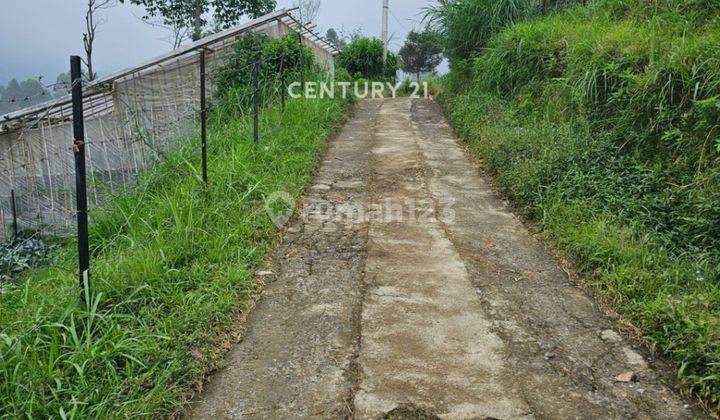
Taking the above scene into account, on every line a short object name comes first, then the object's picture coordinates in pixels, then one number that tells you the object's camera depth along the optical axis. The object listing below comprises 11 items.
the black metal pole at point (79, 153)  2.34
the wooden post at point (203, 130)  4.27
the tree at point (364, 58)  17.72
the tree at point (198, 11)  18.62
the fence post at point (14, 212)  6.33
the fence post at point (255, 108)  5.81
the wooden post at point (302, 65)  9.41
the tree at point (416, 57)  25.56
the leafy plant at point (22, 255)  5.11
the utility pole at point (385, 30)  17.98
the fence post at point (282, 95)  7.73
